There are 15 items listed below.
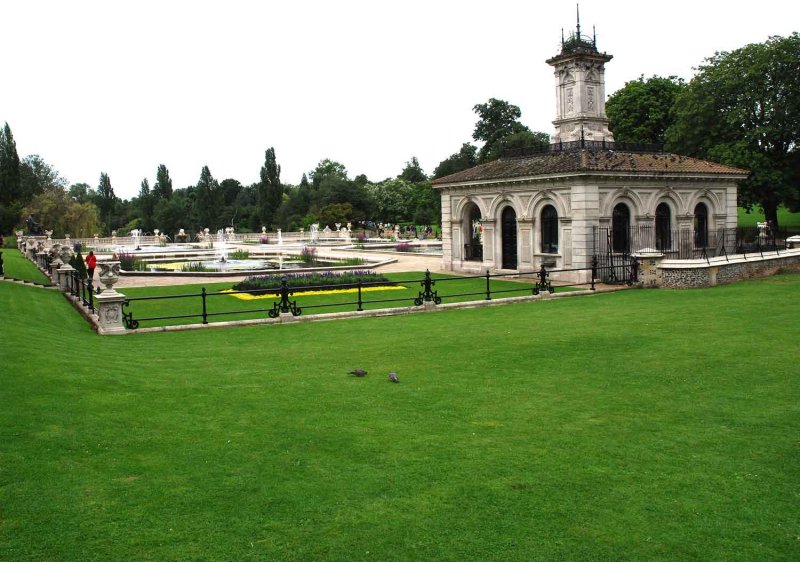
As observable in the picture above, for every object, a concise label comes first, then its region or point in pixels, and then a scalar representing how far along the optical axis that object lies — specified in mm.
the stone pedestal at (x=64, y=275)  27344
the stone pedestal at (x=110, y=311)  17172
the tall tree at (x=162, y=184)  99125
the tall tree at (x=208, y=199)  90688
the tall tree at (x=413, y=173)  121575
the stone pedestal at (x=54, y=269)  29573
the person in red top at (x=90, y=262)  31522
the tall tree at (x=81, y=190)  147875
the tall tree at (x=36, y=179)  80062
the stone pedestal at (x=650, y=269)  26741
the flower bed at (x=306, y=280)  27141
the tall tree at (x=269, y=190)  91625
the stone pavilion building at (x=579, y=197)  30297
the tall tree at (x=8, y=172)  72688
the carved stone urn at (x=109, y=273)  17734
